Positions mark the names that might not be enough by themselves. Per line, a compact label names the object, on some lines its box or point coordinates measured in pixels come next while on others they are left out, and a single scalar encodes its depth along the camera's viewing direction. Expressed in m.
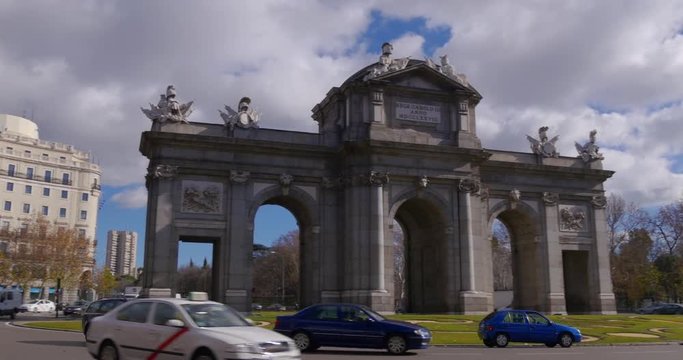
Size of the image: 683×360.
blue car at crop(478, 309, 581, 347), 25.81
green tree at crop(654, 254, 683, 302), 77.44
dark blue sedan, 21.47
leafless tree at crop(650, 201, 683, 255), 81.01
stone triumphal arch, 42.53
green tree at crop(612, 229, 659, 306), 78.56
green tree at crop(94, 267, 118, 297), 90.81
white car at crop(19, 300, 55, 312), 65.64
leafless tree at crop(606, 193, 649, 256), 81.38
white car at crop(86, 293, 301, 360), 12.45
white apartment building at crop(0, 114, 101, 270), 98.25
